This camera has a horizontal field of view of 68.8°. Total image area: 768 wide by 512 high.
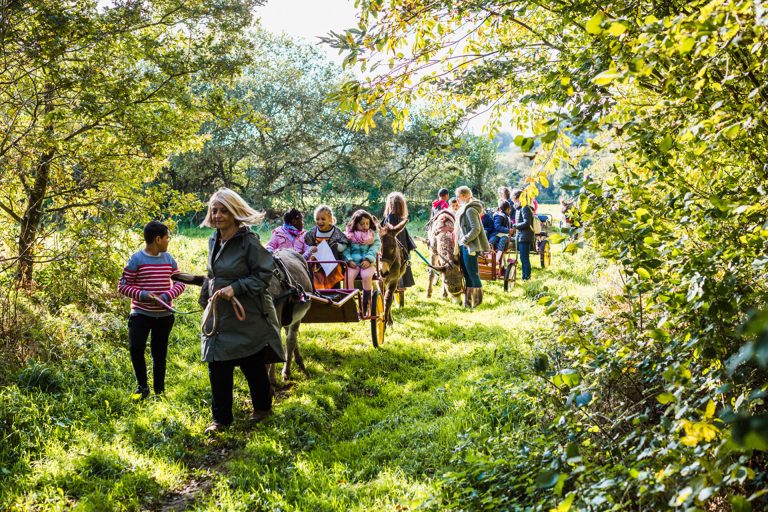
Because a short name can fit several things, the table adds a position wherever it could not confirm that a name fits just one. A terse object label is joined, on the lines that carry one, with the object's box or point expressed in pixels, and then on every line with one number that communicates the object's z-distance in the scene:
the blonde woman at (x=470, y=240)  10.41
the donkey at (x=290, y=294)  6.07
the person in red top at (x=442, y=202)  13.28
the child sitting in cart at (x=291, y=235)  8.18
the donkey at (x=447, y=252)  11.28
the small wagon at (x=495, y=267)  12.84
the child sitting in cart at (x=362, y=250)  8.45
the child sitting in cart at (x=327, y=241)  8.30
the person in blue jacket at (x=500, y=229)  13.36
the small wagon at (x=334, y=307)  7.00
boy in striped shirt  6.03
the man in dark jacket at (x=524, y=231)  13.03
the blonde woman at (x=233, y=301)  5.15
